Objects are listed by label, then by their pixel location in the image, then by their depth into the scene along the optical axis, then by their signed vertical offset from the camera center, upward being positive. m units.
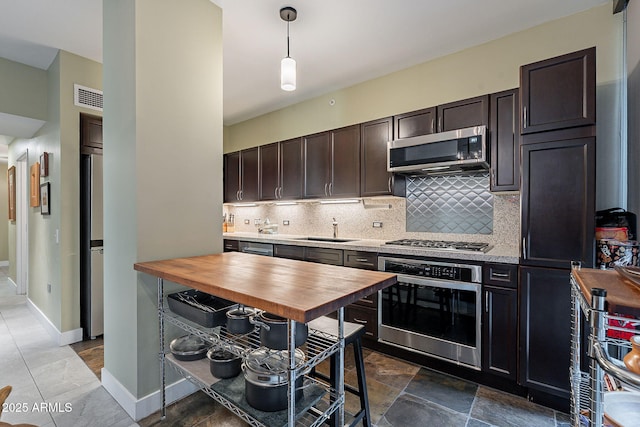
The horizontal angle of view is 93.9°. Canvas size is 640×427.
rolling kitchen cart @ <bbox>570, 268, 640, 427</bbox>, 0.64 -0.25
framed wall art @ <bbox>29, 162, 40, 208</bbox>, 3.48 +0.28
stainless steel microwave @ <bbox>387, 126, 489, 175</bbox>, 2.47 +0.51
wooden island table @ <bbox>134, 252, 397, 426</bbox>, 1.05 -0.33
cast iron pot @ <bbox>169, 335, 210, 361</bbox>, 1.79 -0.85
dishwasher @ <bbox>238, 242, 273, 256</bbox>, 3.75 -0.50
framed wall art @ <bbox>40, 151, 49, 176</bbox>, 3.23 +0.50
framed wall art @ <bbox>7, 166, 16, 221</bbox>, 4.75 +0.30
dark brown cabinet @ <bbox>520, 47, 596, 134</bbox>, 1.90 +0.78
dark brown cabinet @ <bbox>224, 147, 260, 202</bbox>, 4.51 +0.53
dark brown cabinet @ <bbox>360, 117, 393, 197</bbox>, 3.11 +0.56
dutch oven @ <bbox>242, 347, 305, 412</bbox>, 1.32 -0.77
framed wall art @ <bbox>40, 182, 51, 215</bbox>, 3.20 +0.11
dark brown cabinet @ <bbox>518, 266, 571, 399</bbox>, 1.92 -0.79
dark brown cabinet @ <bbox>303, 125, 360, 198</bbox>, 3.37 +0.55
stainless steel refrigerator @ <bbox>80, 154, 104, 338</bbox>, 3.06 -0.39
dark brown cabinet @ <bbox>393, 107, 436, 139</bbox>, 2.80 +0.84
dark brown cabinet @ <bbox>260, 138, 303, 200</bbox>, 3.92 +0.55
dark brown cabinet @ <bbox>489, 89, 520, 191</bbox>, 2.38 +0.56
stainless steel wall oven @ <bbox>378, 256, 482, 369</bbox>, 2.26 -0.81
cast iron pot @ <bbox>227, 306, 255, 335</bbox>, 1.53 -0.59
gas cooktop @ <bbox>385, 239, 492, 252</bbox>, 2.43 -0.32
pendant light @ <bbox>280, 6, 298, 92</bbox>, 2.21 +1.01
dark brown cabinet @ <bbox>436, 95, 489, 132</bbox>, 2.54 +0.85
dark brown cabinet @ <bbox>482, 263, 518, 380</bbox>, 2.11 -0.80
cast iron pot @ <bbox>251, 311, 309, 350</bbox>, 1.21 -0.51
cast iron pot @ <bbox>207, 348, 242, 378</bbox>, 1.59 -0.83
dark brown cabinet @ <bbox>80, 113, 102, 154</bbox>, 3.09 +0.79
